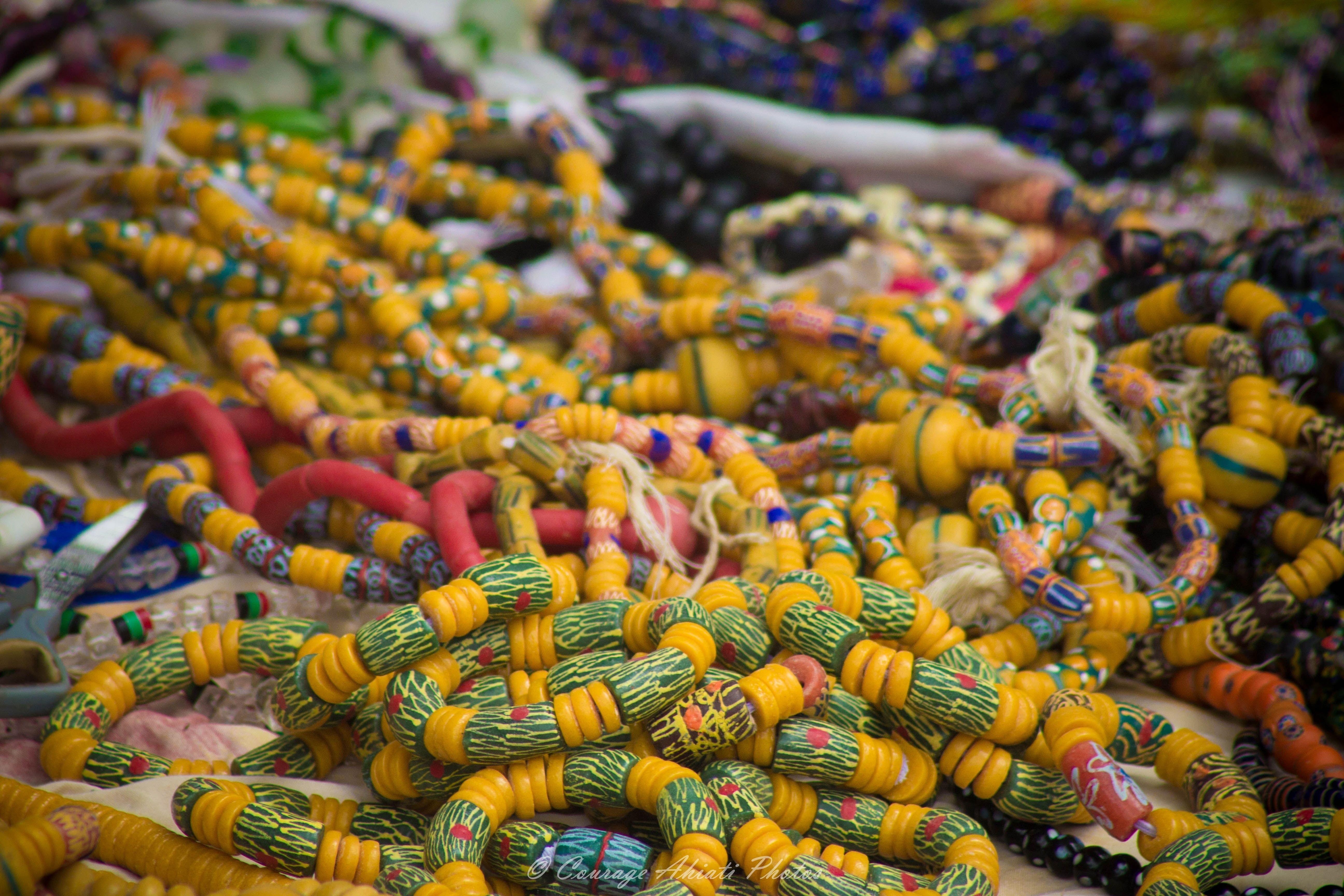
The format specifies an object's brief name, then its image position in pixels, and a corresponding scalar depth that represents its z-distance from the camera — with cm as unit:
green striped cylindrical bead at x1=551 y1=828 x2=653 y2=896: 67
